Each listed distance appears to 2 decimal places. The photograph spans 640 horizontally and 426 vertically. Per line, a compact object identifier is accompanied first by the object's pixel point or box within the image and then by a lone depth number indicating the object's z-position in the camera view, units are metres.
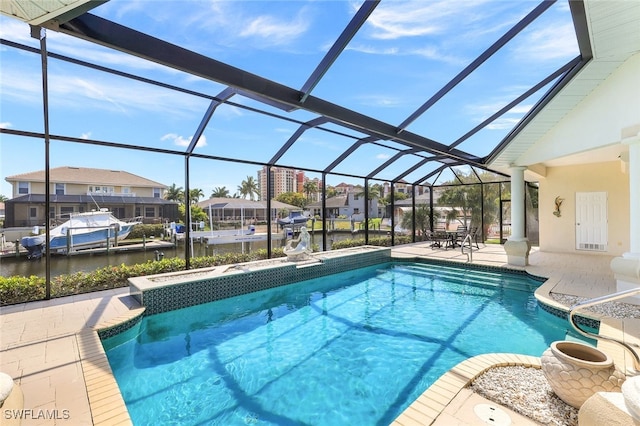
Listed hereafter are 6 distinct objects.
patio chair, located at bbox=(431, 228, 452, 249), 11.84
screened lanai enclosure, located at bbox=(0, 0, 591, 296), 3.76
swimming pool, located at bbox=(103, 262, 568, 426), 3.04
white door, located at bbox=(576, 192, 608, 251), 9.52
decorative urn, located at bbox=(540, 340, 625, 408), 2.10
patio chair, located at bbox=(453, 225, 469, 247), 12.00
